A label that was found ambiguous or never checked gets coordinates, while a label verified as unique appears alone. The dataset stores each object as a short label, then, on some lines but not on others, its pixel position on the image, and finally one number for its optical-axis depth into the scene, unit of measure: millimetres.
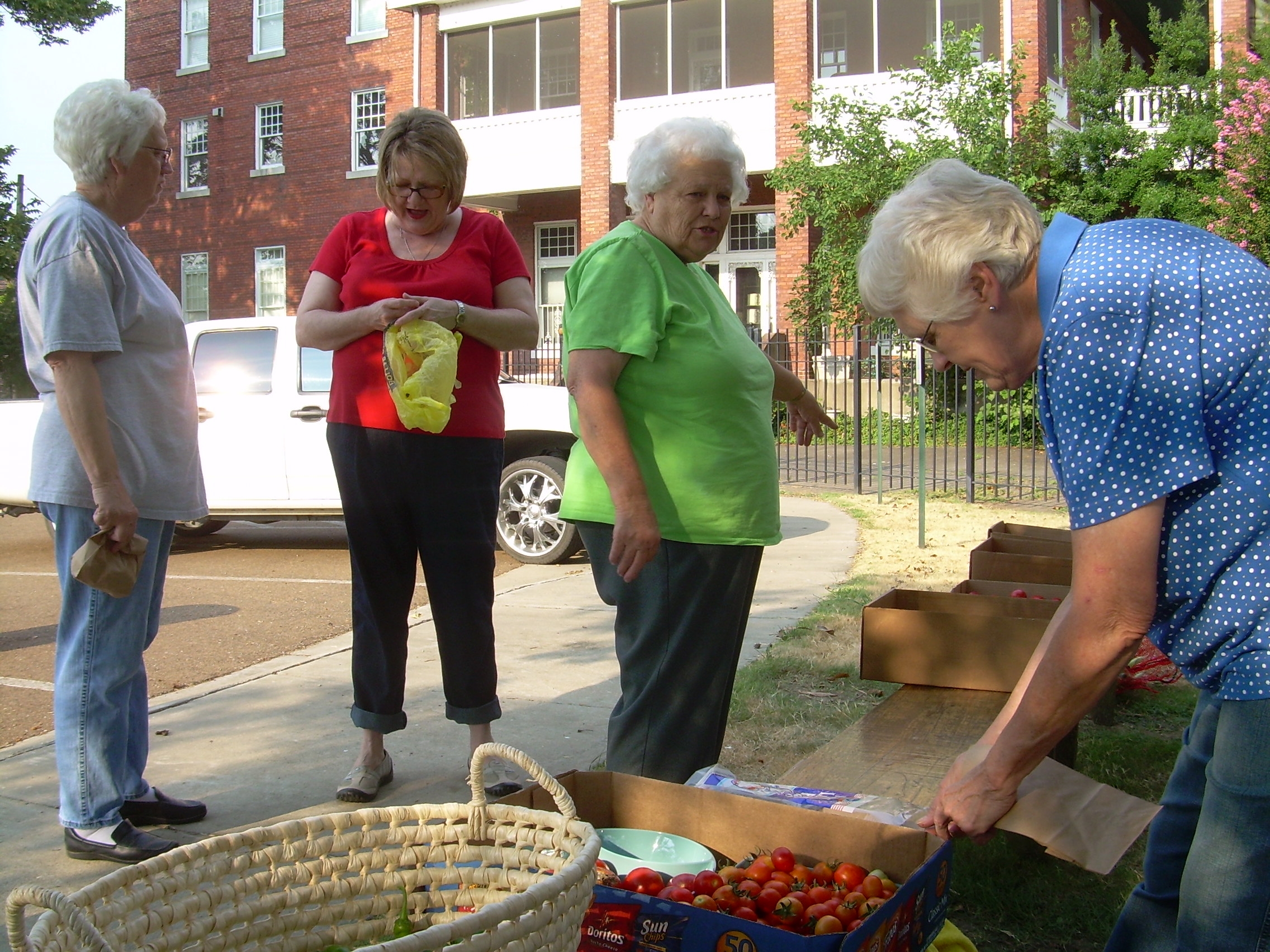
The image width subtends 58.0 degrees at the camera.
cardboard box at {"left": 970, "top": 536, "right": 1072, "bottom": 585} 4508
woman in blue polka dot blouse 1634
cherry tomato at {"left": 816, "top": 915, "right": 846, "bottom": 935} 1701
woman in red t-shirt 3422
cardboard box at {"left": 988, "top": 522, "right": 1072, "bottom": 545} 5184
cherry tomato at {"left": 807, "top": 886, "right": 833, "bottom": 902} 1812
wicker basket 1493
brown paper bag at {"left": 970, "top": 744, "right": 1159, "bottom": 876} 1924
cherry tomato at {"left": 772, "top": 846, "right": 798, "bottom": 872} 1952
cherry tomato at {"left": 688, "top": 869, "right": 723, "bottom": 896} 1873
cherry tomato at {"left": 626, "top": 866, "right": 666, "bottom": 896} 1853
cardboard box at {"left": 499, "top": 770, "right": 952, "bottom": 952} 1667
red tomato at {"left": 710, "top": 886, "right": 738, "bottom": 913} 1799
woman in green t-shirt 2758
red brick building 20000
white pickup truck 8039
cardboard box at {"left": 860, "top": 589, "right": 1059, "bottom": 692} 3322
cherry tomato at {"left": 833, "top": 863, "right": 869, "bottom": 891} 1894
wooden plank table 2600
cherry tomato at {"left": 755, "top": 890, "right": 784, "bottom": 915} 1805
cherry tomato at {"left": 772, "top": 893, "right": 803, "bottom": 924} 1771
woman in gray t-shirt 2926
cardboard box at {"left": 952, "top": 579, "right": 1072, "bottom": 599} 4148
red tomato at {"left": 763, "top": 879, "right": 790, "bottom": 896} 1831
